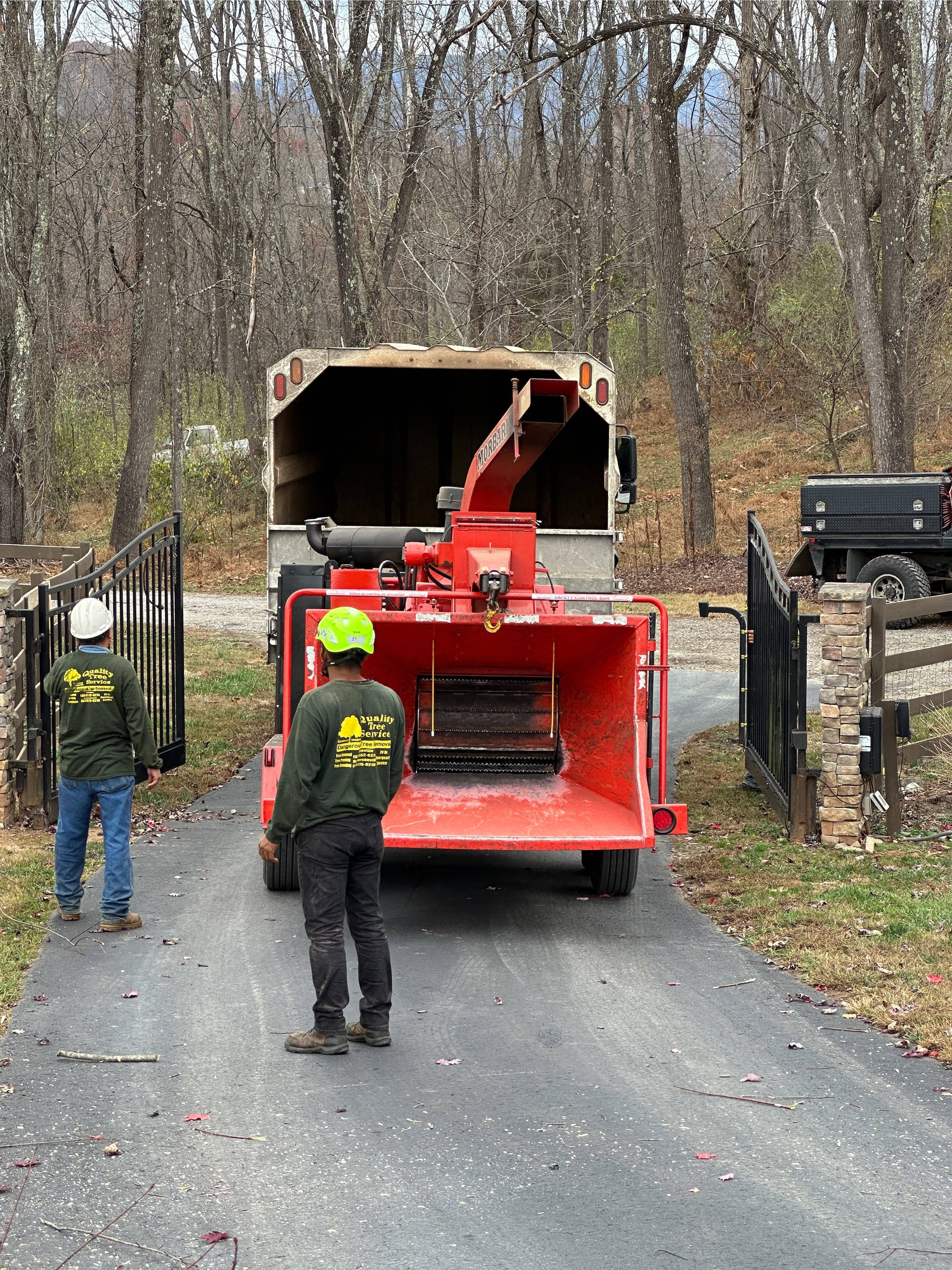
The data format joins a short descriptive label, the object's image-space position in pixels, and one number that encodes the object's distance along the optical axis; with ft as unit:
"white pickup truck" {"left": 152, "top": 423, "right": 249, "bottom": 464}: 108.17
